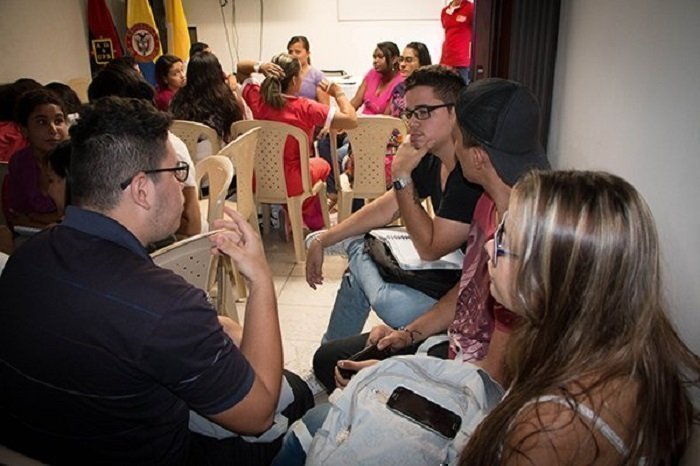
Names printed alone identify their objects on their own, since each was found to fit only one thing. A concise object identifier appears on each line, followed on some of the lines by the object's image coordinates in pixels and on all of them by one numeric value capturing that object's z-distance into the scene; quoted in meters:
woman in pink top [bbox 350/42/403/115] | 4.44
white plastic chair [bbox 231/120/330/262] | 3.38
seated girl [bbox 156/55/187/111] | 4.05
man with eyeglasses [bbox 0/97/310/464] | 0.93
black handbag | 1.80
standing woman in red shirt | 4.69
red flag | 5.67
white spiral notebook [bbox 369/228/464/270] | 1.83
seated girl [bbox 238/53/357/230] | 3.46
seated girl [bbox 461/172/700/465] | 0.79
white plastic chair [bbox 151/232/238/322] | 1.55
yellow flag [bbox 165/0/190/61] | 6.11
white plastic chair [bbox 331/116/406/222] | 3.54
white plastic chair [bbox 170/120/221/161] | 3.21
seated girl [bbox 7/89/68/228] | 2.34
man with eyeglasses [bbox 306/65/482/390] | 1.81
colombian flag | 5.76
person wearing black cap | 1.46
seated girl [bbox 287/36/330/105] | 4.43
